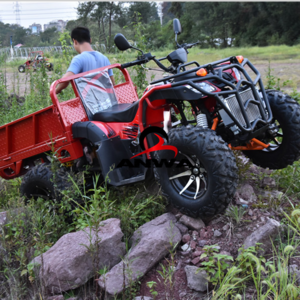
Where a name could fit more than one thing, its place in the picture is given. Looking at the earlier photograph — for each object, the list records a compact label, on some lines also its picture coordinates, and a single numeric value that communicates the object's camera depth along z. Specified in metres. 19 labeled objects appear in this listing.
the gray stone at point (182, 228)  3.35
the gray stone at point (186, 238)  3.25
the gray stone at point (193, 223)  3.33
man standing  4.59
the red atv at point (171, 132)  3.12
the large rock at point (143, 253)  2.88
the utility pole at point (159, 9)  39.41
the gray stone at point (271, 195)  3.53
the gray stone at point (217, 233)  3.20
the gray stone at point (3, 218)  3.93
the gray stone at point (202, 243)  3.16
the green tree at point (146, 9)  29.81
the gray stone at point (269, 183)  3.92
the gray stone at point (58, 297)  2.81
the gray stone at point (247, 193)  3.63
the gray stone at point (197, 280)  2.74
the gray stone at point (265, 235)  2.93
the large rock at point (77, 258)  2.98
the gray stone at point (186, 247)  3.18
